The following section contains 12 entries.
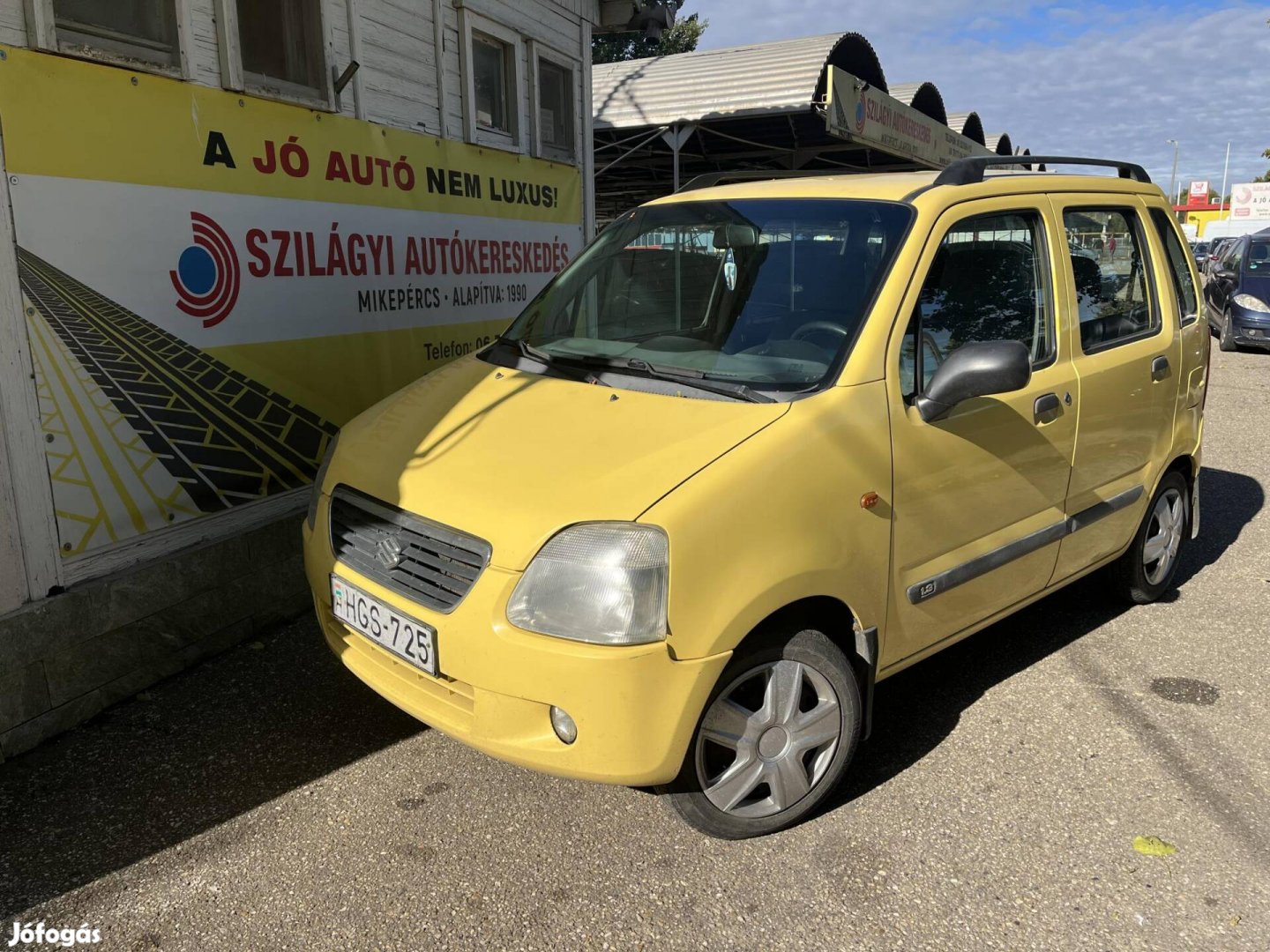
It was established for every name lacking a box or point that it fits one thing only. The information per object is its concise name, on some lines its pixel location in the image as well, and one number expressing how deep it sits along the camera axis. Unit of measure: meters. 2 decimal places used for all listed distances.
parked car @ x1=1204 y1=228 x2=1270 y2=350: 14.08
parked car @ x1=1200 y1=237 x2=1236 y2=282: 18.11
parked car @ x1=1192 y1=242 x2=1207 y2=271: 32.26
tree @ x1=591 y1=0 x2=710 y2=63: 34.84
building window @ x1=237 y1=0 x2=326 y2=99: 4.42
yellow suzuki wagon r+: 2.43
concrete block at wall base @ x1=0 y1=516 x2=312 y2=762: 3.32
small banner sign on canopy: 10.35
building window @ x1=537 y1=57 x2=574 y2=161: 7.04
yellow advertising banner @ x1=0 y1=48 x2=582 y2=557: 3.49
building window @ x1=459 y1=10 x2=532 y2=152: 5.88
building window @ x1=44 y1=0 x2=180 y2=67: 3.54
